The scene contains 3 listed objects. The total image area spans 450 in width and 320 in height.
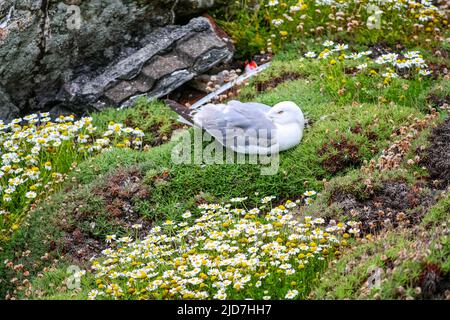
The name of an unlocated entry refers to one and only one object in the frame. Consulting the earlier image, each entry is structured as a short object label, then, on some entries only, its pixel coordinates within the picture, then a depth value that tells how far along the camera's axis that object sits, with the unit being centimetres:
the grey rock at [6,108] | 1486
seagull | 1201
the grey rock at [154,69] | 1523
